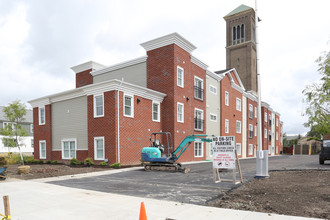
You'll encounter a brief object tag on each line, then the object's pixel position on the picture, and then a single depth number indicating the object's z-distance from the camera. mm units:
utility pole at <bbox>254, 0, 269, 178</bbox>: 11320
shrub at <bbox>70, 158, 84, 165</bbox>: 19875
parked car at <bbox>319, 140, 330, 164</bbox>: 18219
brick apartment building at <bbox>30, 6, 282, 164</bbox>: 18531
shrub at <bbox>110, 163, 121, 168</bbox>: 17500
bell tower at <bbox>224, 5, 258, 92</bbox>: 50406
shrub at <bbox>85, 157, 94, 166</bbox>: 18870
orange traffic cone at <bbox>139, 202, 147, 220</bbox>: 4625
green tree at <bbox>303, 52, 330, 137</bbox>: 13852
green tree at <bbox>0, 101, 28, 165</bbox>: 21312
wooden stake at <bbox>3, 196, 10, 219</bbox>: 4223
